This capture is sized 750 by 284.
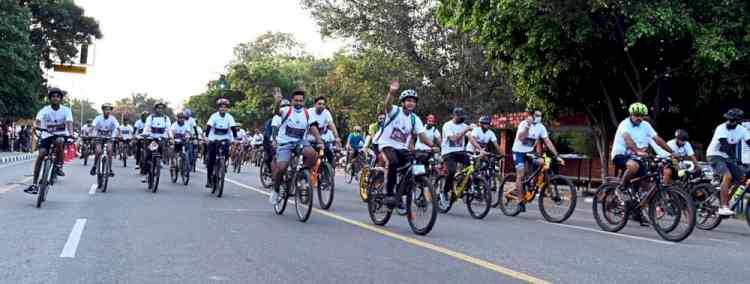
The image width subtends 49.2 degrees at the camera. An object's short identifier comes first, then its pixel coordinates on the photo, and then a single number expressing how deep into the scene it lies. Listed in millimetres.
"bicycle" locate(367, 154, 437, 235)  9027
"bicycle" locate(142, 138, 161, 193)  14688
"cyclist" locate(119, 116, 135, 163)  24620
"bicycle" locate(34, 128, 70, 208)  11422
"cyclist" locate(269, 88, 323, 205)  11155
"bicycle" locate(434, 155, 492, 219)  11948
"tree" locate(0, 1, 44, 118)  40000
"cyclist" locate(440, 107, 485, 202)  13070
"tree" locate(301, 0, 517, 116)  31609
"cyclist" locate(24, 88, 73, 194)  11867
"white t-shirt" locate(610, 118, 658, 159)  10953
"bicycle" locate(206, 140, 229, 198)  14188
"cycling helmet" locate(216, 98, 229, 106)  14877
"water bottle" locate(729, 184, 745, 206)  12180
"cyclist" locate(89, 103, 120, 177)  16875
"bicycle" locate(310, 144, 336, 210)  11517
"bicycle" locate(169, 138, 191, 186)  16656
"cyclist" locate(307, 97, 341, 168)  12724
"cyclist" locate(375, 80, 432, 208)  9711
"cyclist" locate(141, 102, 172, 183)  16750
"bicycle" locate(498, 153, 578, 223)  11648
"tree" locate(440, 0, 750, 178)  15961
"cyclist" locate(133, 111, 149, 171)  21253
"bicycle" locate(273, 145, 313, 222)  10273
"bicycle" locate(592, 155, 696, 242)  9578
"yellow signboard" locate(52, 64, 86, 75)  50969
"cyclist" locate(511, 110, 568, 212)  12391
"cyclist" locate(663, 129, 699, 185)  13719
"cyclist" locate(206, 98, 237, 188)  14945
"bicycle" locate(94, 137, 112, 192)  14398
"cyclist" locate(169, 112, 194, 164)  16695
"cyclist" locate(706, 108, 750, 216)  11930
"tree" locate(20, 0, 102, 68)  49875
